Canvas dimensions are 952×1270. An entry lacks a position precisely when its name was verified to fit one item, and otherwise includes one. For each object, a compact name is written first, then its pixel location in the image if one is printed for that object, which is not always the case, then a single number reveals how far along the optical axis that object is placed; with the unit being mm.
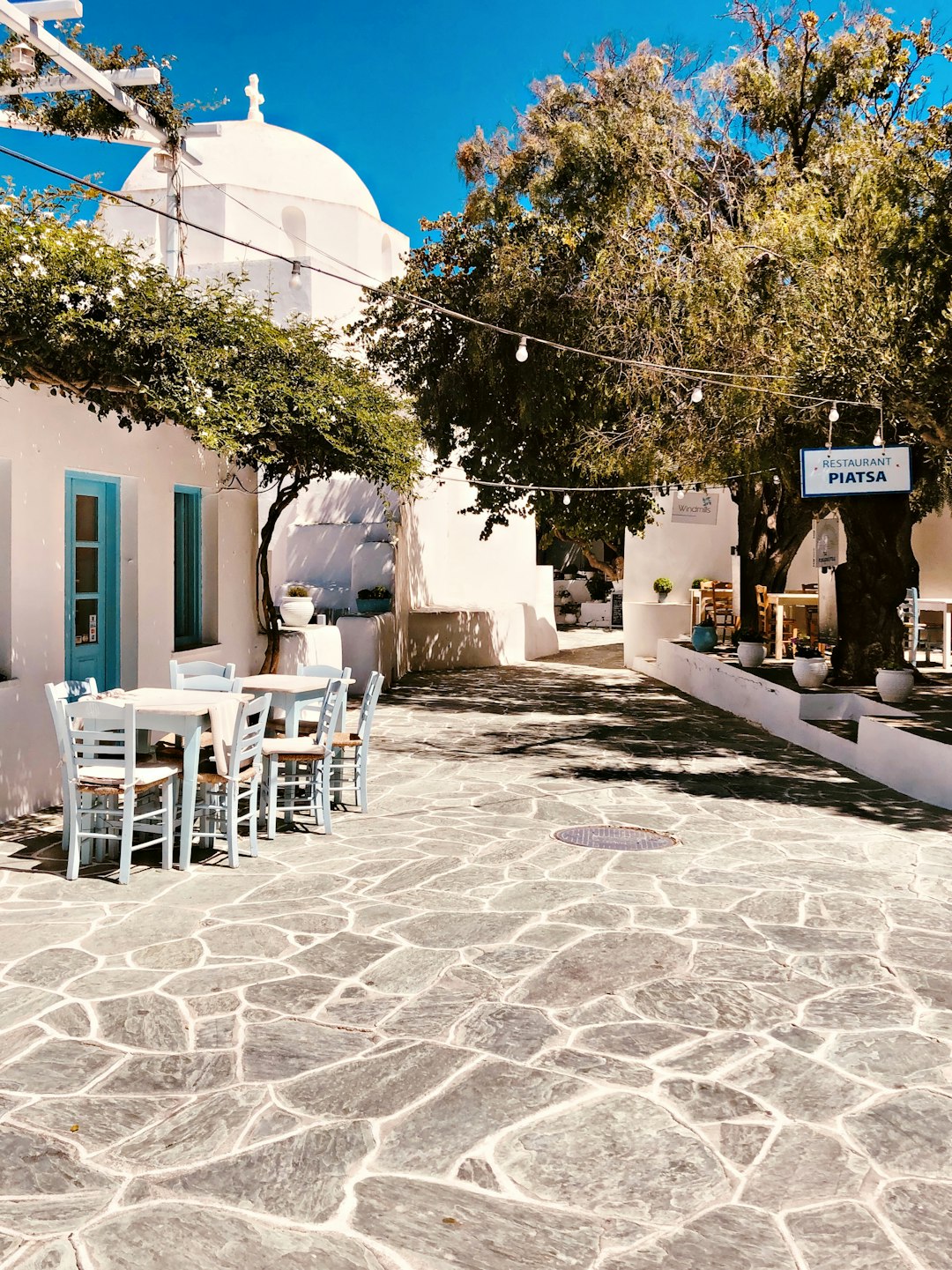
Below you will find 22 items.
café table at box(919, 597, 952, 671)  15422
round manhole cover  7148
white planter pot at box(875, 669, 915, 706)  11523
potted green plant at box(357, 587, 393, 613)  17562
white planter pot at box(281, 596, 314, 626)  13742
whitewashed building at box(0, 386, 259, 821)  7543
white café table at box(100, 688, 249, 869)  6324
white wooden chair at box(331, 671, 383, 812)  7922
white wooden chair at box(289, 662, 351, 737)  8227
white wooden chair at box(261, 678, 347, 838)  7160
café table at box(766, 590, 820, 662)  16438
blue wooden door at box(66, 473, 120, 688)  8477
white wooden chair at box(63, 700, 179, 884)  5945
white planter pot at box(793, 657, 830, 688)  13133
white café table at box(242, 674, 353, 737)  7922
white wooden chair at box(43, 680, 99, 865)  6199
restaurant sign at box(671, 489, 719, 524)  18281
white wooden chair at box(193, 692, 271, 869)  6422
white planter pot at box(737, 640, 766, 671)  15594
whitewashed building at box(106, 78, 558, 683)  18734
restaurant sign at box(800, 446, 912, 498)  10602
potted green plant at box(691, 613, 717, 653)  17828
